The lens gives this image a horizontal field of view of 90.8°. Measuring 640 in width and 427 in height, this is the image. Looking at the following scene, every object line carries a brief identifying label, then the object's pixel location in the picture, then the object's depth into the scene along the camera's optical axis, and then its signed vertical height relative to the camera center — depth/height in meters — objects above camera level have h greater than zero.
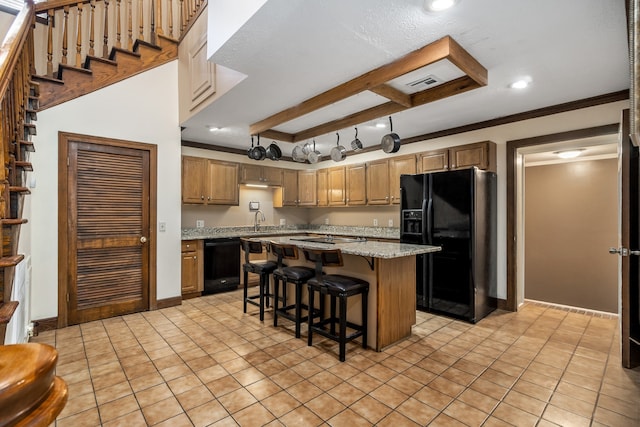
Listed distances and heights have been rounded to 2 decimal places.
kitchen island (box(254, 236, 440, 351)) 2.89 -0.68
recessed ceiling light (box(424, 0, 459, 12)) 1.90 +1.28
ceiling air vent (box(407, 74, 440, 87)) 2.94 +1.28
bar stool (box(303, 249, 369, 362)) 2.75 -0.68
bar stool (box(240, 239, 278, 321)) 3.76 -0.63
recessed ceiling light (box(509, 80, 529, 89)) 3.03 +1.27
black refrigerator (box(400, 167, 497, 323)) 3.72 -0.30
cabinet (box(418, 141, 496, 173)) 4.14 +0.79
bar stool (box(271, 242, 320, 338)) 3.26 -0.65
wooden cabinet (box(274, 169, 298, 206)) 6.50 +0.53
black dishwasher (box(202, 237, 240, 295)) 4.89 -0.79
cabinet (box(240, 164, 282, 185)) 5.81 +0.77
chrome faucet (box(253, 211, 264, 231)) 6.23 -0.13
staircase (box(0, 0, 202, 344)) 1.55 +1.72
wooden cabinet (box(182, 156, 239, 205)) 5.06 +0.56
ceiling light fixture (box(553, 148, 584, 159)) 4.84 +0.96
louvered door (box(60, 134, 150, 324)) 3.62 -0.18
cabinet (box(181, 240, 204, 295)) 4.64 -0.78
